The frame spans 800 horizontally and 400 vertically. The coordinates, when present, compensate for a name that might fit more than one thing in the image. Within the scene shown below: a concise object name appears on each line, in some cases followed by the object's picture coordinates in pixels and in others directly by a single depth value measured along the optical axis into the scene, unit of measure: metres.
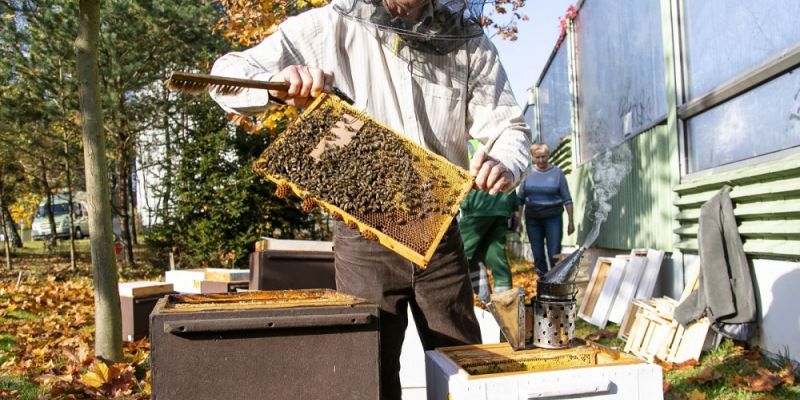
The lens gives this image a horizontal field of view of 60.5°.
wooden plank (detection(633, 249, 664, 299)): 5.78
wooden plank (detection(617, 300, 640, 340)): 5.59
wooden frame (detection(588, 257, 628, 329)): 6.24
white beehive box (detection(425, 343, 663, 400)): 1.66
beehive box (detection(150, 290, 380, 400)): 1.46
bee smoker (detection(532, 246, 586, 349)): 2.04
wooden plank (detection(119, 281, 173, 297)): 5.38
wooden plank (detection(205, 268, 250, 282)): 5.74
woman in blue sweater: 7.77
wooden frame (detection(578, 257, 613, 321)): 6.93
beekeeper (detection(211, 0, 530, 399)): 2.22
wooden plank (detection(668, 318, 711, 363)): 4.45
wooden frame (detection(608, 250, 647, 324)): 5.98
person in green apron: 6.09
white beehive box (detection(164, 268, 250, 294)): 5.79
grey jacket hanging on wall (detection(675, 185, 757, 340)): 4.27
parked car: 24.55
